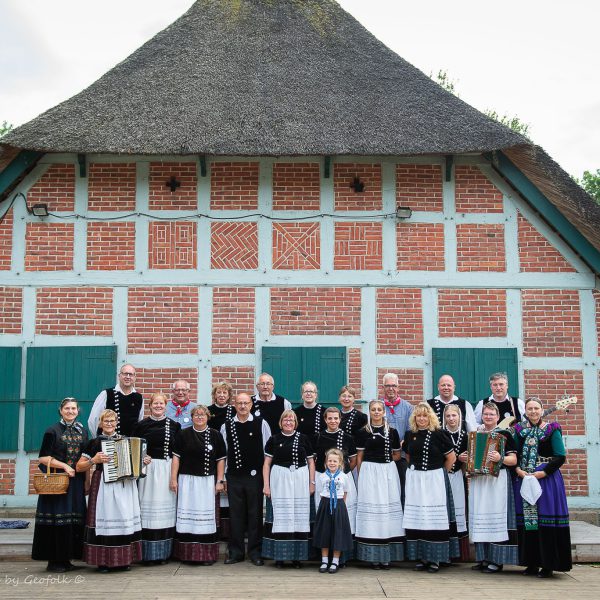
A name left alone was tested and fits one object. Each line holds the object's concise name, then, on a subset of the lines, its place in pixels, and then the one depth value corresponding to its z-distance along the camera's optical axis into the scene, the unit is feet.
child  24.25
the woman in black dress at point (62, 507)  23.99
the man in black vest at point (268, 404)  27.55
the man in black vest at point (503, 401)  26.99
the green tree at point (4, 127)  107.59
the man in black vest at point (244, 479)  25.66
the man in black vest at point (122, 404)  26.71
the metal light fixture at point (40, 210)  32.45
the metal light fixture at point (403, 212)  32.81
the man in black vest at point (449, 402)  26.78
